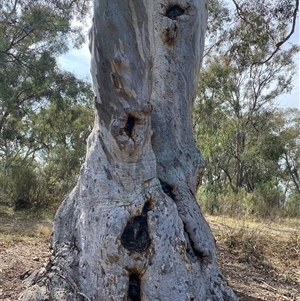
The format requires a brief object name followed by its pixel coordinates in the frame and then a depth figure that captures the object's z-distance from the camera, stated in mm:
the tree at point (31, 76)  8151
